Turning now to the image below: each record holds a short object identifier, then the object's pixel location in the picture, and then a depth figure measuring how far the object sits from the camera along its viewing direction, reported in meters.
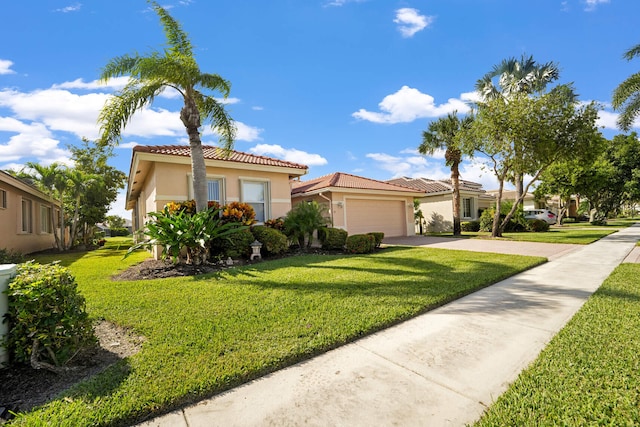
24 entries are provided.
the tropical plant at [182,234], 7.75
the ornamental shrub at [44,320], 2.68
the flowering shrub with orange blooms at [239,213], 9.95
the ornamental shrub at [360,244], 11.02
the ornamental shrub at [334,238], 11.79
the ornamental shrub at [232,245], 9.25
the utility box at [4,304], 2.76
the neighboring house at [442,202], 24.28
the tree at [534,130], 14.16
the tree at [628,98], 12.98
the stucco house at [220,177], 10.57
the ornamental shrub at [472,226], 23.16
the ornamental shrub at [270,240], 10.11
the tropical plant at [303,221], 11.45
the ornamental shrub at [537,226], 21.39
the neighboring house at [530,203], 39.25
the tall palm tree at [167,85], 8.16
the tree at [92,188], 16.66
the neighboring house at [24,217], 12.15
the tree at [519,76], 22.58
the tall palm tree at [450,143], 19.25
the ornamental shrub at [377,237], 11.85
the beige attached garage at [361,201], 15.75
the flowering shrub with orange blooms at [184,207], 9.27
